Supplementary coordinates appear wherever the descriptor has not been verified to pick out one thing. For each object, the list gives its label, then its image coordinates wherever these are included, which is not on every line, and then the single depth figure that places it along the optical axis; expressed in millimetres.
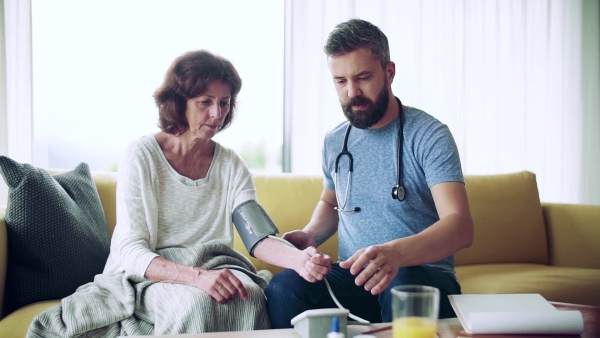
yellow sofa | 2424
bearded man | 1677
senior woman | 1711
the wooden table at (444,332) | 1304
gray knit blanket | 1669
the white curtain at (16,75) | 2986
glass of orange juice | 1075
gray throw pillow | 2012
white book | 1274
